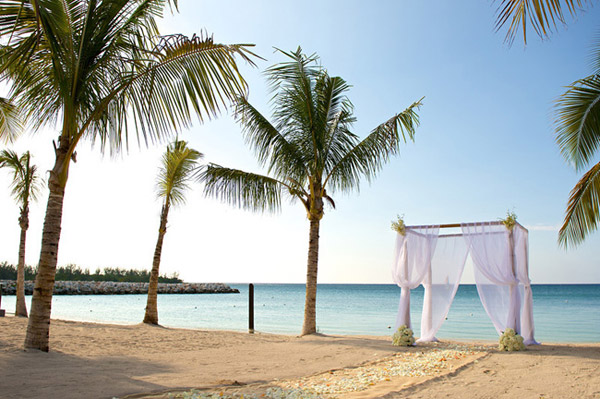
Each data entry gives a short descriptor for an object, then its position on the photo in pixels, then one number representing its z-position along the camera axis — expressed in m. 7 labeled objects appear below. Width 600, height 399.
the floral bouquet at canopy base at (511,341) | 7.73
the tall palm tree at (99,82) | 5.23
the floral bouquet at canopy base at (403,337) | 8.33
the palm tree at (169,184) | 12.03
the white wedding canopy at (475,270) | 8.29
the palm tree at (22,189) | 11.80
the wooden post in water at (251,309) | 13.70
